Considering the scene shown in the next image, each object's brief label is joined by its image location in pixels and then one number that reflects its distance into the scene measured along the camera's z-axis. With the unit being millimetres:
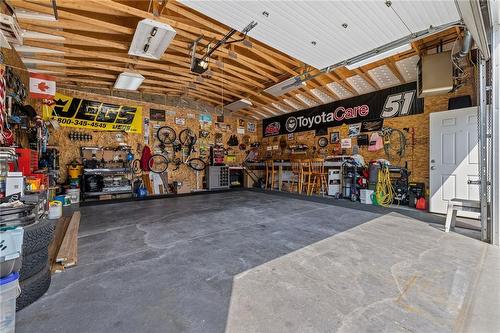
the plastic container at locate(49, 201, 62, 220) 4046
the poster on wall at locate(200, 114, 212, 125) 9219
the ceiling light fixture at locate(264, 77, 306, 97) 5859
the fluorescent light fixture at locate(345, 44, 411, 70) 3713
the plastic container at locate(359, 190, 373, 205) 6059
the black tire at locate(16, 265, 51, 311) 1623
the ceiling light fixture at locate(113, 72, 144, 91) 5326
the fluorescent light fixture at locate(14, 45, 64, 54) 4218
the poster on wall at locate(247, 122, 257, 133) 10737
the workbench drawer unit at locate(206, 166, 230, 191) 8789
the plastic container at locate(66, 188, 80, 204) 5449
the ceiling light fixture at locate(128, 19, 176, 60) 3471
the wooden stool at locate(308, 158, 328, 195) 7332
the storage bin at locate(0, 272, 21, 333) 1258
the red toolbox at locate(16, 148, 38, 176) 3538
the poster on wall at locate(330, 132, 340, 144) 7738
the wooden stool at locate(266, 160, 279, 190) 8841
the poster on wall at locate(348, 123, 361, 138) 7141
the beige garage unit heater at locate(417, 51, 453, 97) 4422
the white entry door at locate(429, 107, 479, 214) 4523
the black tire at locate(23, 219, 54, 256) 1717
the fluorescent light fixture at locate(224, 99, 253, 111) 7862
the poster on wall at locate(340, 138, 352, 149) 7379
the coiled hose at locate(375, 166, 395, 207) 5882
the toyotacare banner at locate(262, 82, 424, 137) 6004
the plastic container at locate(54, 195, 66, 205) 5050
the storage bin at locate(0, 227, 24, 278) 1242
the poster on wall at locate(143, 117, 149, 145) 7865
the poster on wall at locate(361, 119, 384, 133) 6625
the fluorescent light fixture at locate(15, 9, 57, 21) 3277
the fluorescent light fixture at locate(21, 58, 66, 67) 4789
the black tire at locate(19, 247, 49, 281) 1710
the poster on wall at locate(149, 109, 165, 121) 8039
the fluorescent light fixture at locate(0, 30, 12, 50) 3195
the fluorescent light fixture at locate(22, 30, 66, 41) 3764
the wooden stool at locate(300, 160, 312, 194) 7488
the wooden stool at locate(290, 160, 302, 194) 7855
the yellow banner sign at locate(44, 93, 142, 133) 6418
